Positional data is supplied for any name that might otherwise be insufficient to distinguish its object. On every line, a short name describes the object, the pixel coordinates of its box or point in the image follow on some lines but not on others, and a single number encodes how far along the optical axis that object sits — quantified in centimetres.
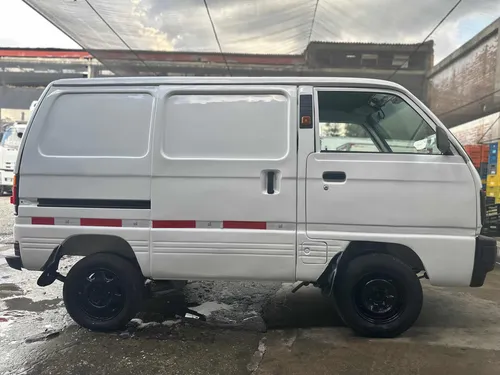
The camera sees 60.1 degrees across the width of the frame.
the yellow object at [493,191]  1018
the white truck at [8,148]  1752
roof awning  814
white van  373
